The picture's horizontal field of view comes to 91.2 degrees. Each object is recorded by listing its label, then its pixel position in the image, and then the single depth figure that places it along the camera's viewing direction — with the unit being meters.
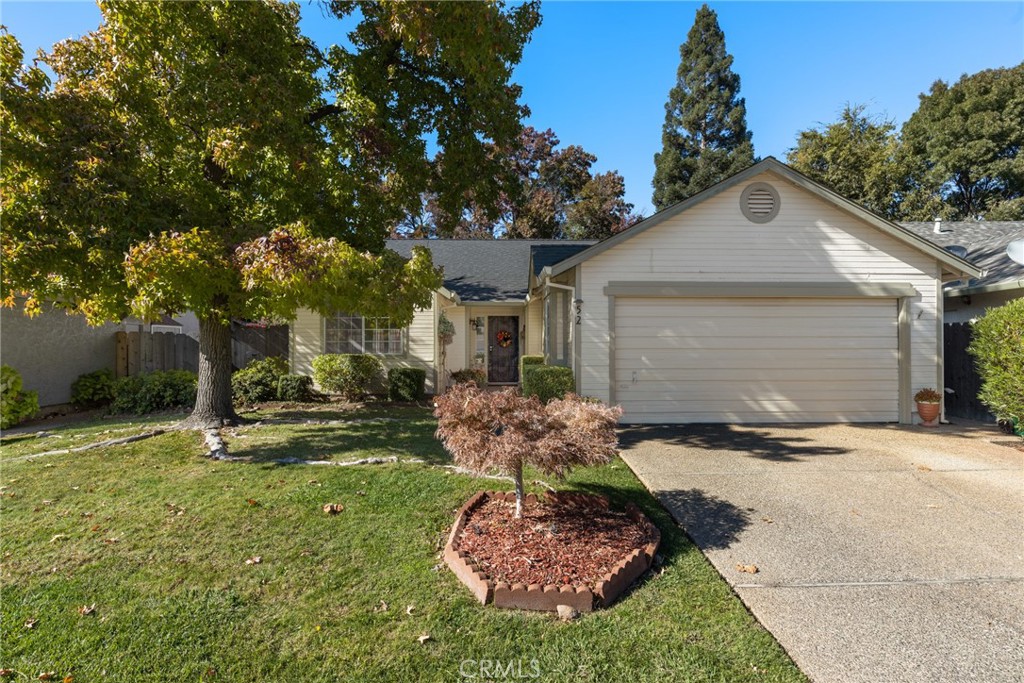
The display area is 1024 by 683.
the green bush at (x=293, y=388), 11.62
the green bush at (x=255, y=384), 11.27
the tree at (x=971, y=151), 23.83
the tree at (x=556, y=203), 26.77
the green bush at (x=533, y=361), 11.01
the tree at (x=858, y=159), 24.11
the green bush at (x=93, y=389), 10.63
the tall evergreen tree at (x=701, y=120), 30.09
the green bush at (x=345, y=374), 11.66
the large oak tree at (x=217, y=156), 5.89
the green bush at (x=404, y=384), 11.66
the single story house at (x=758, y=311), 9.02
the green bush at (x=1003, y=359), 7.27
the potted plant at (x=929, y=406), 8.81
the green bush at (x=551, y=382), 8.46
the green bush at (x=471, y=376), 12.87
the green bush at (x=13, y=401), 8.52
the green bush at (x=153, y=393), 10.13
